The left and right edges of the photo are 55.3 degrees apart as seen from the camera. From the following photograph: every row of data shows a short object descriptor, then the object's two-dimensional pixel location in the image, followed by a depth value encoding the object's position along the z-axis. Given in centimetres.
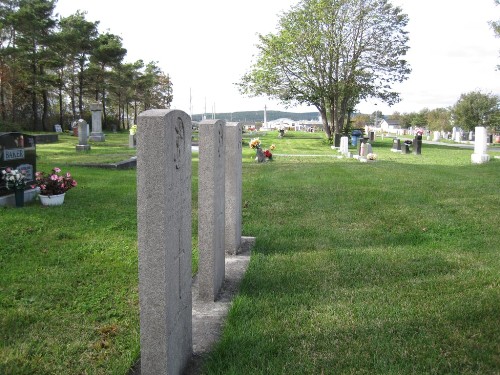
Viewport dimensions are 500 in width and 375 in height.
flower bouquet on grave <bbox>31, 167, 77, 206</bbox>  892
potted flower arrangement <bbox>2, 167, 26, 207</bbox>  856
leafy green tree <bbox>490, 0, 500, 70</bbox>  2741
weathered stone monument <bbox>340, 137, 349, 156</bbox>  2481
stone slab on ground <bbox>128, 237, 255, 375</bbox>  321
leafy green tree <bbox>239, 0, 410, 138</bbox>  3622
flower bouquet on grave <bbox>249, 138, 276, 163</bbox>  2017
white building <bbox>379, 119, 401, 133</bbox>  10375
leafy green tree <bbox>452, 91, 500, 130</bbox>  6022
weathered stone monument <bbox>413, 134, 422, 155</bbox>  2657
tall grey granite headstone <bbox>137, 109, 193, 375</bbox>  256
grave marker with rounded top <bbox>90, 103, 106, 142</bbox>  3221
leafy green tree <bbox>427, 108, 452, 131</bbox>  7504
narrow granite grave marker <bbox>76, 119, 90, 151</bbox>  2411
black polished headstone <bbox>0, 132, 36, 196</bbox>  888
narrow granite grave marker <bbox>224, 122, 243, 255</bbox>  551
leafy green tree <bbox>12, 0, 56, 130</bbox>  3966
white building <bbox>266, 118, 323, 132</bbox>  9969
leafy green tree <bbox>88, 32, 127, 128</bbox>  4959
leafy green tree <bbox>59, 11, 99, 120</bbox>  4456
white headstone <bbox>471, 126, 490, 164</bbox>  1894
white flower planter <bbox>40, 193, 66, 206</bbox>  894
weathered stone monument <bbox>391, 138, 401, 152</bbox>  3024
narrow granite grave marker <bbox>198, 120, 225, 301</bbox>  432
